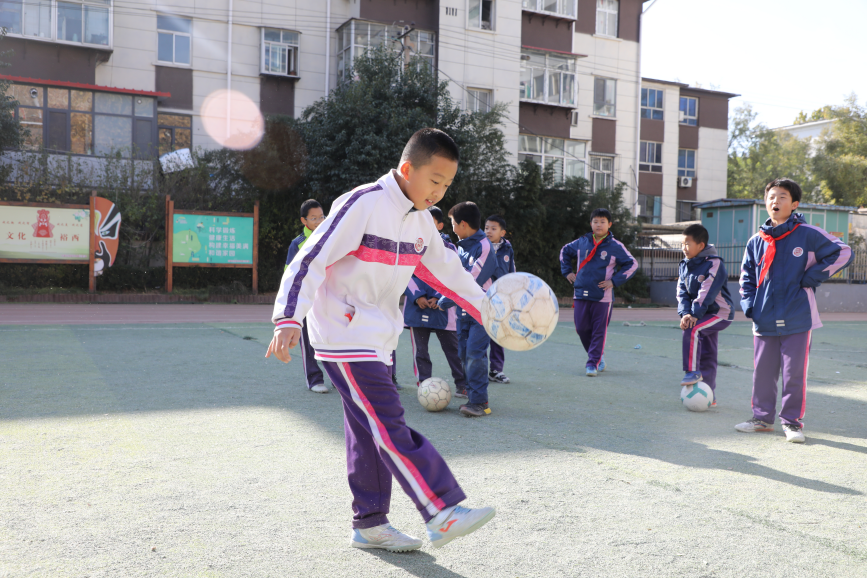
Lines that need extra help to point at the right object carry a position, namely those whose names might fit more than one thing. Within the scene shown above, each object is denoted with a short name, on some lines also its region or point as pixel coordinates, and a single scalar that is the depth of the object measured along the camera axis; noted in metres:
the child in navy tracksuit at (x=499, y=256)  7.22
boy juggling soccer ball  2.67
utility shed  23.22
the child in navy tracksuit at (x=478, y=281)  5.55
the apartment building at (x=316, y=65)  22.38
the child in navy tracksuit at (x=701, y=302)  6.40
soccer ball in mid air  3.14
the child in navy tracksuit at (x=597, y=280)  7.87
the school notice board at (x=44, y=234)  16.55
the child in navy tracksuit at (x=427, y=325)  6.04
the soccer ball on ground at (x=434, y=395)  5.62
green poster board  18.20
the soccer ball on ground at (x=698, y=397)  5.82
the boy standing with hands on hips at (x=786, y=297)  4.99
